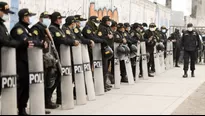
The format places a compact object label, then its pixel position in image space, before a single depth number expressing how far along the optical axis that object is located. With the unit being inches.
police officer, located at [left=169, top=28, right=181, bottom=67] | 742.3
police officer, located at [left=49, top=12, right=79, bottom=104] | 310.6
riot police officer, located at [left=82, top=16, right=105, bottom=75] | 371.9
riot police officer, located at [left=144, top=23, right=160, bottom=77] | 548.8
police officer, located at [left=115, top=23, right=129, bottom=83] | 435.9
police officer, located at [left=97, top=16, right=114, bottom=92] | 401.2
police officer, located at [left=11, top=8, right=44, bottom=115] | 274.5
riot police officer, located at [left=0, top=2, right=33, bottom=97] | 252.7
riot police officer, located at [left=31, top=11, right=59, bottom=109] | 291.4
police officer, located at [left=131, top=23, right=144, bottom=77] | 502.2
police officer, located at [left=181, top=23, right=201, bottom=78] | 548.4
